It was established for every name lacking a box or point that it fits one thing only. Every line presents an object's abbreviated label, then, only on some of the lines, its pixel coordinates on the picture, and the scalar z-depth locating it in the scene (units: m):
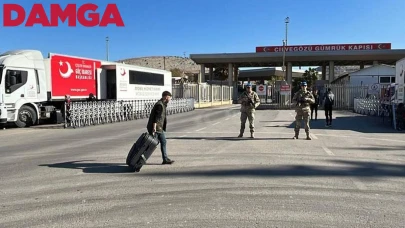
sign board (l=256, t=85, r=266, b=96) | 42.49
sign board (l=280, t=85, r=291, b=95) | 35.28
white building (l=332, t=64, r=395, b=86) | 37.81
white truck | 18.64
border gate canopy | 53.99
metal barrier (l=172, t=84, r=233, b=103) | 39.22
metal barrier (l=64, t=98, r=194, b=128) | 18.73
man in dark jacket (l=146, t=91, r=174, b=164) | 8.02
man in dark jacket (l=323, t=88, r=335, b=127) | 16.92
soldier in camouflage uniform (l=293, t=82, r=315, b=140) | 12.08
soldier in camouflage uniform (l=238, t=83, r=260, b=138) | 12.52
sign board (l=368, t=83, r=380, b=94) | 28.45
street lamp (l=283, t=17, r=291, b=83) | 51.88
